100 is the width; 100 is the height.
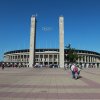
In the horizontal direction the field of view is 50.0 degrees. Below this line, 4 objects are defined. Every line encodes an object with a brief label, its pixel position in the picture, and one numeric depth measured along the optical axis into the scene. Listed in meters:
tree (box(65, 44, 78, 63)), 42.99
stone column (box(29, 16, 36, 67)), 43.30
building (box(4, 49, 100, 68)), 59.77
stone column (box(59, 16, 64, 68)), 41.43
